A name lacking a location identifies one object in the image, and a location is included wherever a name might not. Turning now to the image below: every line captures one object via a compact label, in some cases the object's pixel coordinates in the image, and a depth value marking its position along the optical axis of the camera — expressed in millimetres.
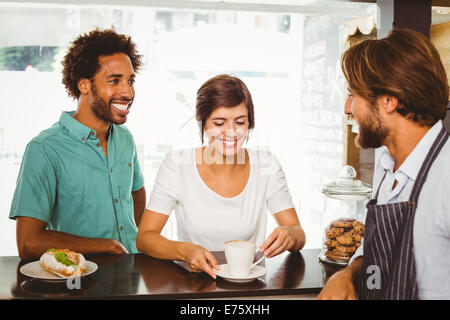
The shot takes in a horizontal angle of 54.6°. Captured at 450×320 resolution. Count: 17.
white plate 1284
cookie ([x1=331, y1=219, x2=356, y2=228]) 1539
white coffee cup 1314
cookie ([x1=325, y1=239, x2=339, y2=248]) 1546
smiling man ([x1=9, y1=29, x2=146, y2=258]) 1843
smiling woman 1825
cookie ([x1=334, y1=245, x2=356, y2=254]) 1530
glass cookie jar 1533
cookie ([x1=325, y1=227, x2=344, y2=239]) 1547
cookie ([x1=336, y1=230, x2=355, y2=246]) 1530
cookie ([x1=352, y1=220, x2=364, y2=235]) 1525
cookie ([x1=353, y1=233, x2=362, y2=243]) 1522
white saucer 1317
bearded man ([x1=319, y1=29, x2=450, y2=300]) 1115
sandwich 1291
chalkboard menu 3803
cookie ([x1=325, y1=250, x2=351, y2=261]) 1530
